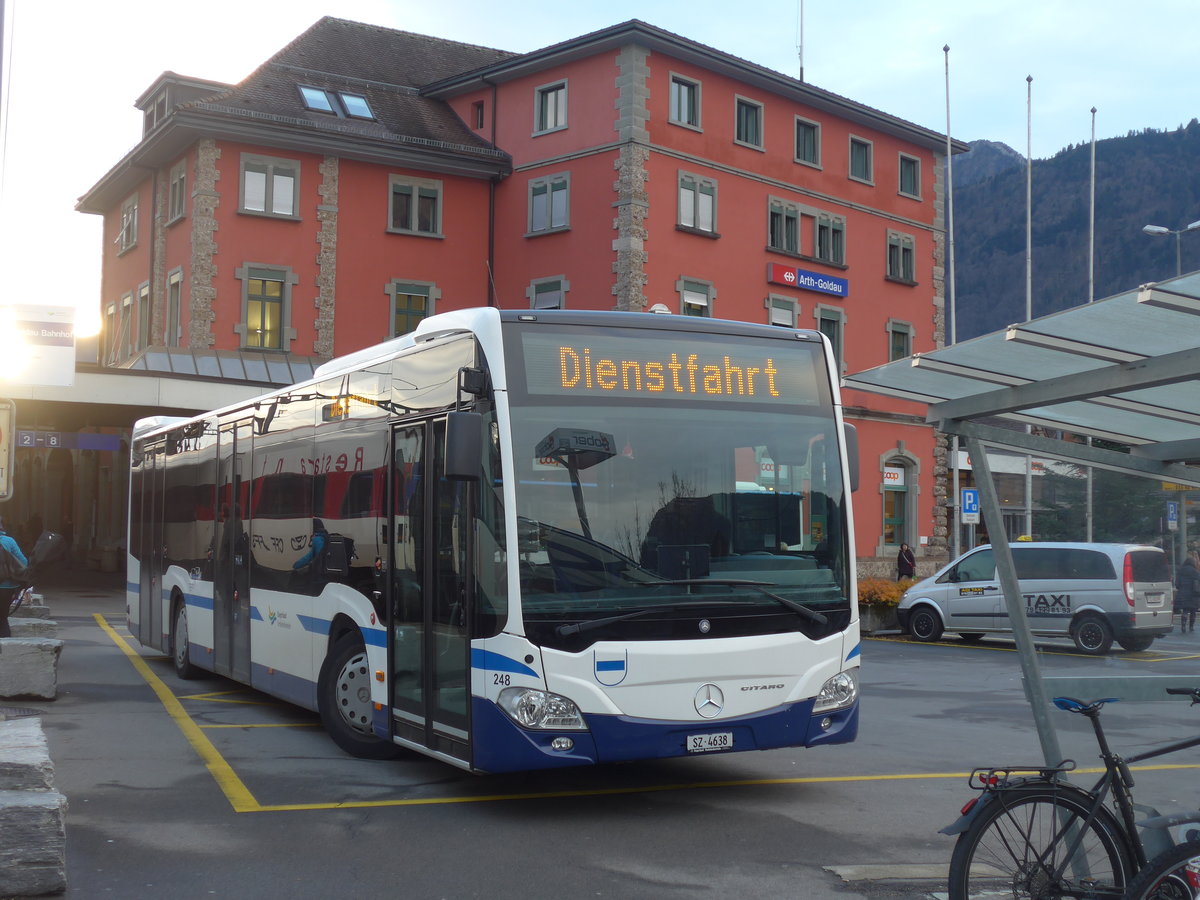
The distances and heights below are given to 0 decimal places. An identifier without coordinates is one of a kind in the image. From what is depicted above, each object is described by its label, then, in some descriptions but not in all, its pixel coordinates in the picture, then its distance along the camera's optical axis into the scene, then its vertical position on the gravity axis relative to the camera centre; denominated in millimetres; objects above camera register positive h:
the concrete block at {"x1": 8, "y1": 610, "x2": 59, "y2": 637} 17234 -1239
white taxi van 21219 -905
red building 35625 +8968
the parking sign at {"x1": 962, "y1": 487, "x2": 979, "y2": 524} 31750 +640
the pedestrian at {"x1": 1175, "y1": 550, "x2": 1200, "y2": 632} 26859 -1142
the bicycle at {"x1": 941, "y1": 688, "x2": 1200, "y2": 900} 4902 -1078
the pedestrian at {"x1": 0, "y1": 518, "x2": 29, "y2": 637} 14953 -627
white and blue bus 7559 -66
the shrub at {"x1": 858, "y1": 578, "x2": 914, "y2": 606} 25375 -1063
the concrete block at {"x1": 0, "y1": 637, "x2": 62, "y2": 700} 12766 -1282
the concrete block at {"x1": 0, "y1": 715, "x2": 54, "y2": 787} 6328 -1080
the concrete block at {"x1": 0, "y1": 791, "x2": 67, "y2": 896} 5953 -1366
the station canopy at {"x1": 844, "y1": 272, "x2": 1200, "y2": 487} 4980 +633
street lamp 33094 +8116
